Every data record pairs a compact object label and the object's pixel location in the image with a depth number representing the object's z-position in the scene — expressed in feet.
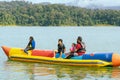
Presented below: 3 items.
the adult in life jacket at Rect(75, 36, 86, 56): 56.70
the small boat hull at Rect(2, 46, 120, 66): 54.65
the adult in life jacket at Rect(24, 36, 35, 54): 64.54
